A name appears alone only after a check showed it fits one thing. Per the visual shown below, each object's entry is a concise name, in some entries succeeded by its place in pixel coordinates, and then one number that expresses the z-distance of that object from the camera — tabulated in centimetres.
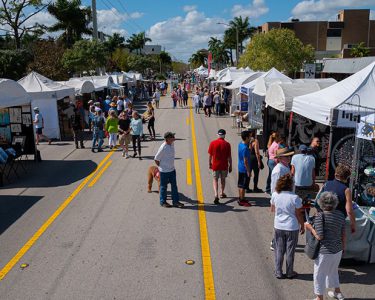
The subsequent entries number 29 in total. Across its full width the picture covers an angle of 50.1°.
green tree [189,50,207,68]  13270
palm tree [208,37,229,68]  9935
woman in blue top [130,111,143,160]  1403
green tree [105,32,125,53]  7294
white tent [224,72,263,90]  2156
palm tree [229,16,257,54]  8006
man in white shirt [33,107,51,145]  1709
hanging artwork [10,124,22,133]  1480
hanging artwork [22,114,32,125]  1477
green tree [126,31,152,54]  9869
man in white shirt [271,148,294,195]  711
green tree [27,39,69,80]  3288
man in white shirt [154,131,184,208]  885
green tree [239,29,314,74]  3228
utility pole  3328
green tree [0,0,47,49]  3866
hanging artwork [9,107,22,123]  1474
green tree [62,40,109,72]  3548
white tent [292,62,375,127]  860
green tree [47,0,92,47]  4806
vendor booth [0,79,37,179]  1420
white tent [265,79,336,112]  1205
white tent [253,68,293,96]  1659
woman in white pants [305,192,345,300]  496
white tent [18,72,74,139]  1822
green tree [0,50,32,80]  3034
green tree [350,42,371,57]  5741
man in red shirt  904
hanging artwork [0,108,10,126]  1477
